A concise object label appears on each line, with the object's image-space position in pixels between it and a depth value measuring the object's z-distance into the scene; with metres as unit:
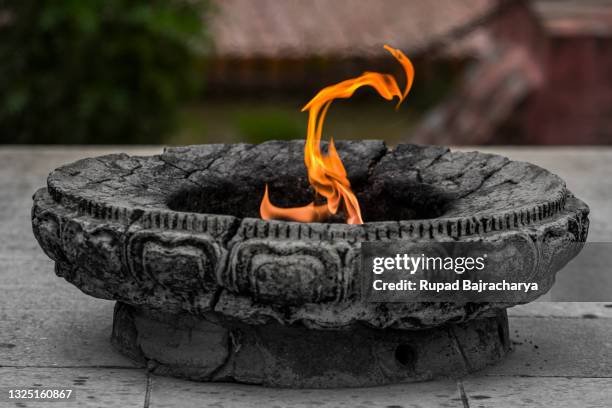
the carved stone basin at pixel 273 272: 4.72
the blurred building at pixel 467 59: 11.13
